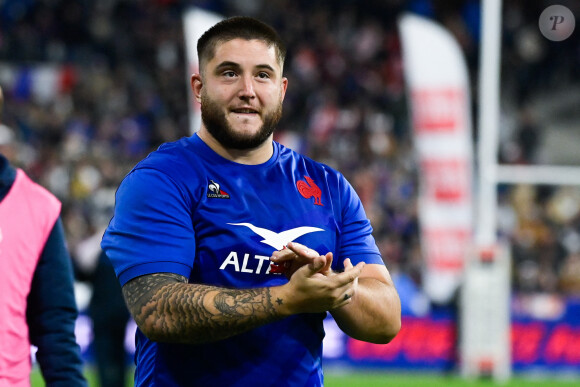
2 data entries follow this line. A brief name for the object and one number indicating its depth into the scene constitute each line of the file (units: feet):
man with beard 15.75
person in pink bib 17.71
